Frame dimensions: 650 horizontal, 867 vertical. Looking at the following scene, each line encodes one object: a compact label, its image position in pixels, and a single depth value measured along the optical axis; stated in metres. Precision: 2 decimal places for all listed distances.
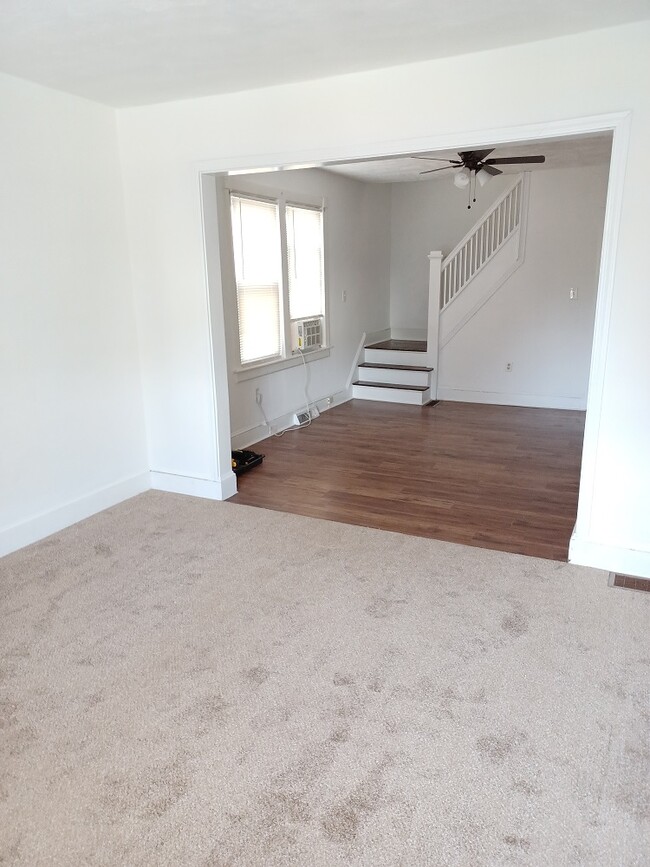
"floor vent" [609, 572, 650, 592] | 2.98
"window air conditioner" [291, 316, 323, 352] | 6.15
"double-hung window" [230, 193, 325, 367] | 5.22
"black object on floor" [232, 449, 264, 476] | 4.72
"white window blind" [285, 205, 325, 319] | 5.93
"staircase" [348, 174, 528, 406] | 6.83
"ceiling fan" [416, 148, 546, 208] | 5.11
